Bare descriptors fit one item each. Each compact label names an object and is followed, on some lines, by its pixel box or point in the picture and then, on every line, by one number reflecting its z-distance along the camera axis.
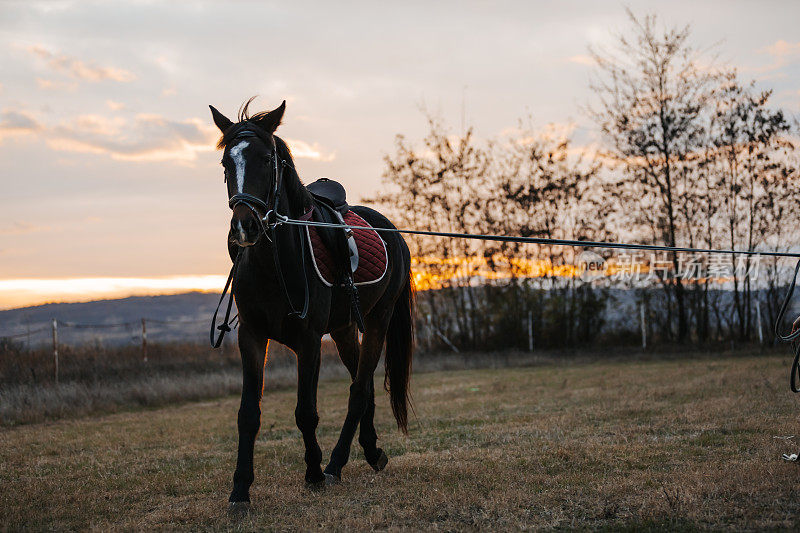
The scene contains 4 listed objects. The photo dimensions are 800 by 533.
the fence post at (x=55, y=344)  14.93
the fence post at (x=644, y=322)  20.64
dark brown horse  4.16
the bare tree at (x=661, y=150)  20.84
